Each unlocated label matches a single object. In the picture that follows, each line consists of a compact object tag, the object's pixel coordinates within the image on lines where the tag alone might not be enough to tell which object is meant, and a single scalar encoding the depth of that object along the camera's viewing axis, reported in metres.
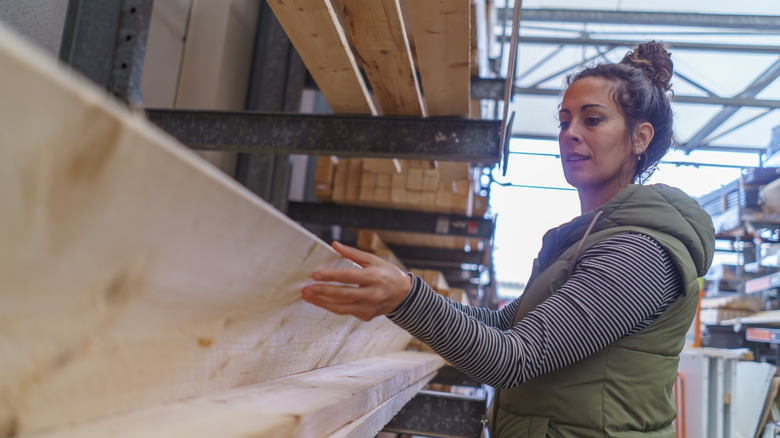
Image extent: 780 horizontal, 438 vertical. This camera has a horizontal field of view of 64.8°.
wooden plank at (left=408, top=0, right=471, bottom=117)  2.14
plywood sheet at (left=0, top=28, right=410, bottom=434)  0.51
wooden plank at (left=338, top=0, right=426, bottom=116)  2.16
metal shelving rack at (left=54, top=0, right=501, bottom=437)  2.29
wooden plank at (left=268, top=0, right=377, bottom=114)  2.10
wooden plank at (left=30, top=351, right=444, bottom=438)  0.72
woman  1.24
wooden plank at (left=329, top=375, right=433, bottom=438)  1.17
